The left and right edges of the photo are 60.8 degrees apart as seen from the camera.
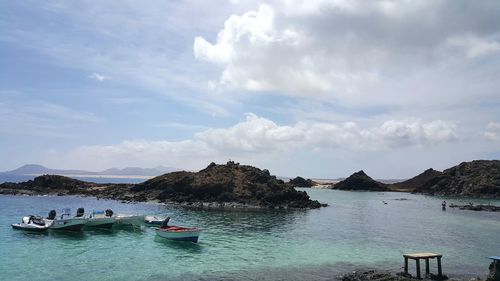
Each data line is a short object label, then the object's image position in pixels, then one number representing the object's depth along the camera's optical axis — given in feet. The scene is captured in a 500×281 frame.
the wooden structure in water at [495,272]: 107.66
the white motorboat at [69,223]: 199.11
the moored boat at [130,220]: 217.15
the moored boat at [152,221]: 221.66
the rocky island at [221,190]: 339.61
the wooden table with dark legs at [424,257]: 120.37
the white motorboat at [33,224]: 195.13
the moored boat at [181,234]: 173.68
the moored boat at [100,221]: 209.64
